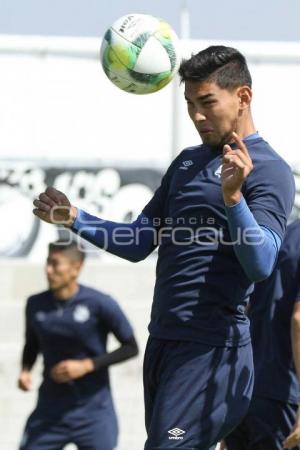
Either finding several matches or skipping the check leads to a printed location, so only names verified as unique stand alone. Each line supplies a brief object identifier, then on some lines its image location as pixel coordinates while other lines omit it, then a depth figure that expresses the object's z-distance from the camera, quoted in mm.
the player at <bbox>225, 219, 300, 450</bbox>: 10859
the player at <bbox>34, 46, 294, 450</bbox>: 8687
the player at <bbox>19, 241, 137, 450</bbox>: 14703
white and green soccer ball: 10187
